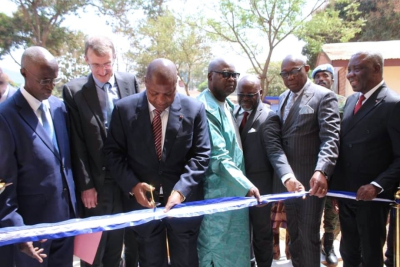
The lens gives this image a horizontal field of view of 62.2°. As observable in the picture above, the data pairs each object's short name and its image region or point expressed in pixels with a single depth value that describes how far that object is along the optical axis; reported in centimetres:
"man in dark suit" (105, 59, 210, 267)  273
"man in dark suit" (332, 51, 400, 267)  293
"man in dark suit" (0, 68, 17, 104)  441
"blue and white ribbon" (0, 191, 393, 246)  225
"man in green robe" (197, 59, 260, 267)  318
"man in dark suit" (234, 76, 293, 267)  336
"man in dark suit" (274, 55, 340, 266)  303
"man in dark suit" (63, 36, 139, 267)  296
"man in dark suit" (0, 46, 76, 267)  238
